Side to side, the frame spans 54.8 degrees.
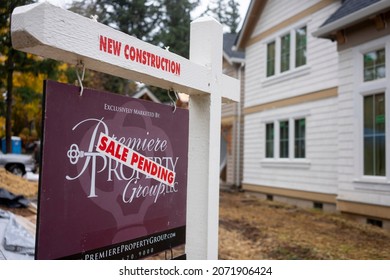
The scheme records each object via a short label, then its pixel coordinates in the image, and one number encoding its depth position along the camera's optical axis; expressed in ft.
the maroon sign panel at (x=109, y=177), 5.06
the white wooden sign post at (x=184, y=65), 4.80
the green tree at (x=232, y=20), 63.26
